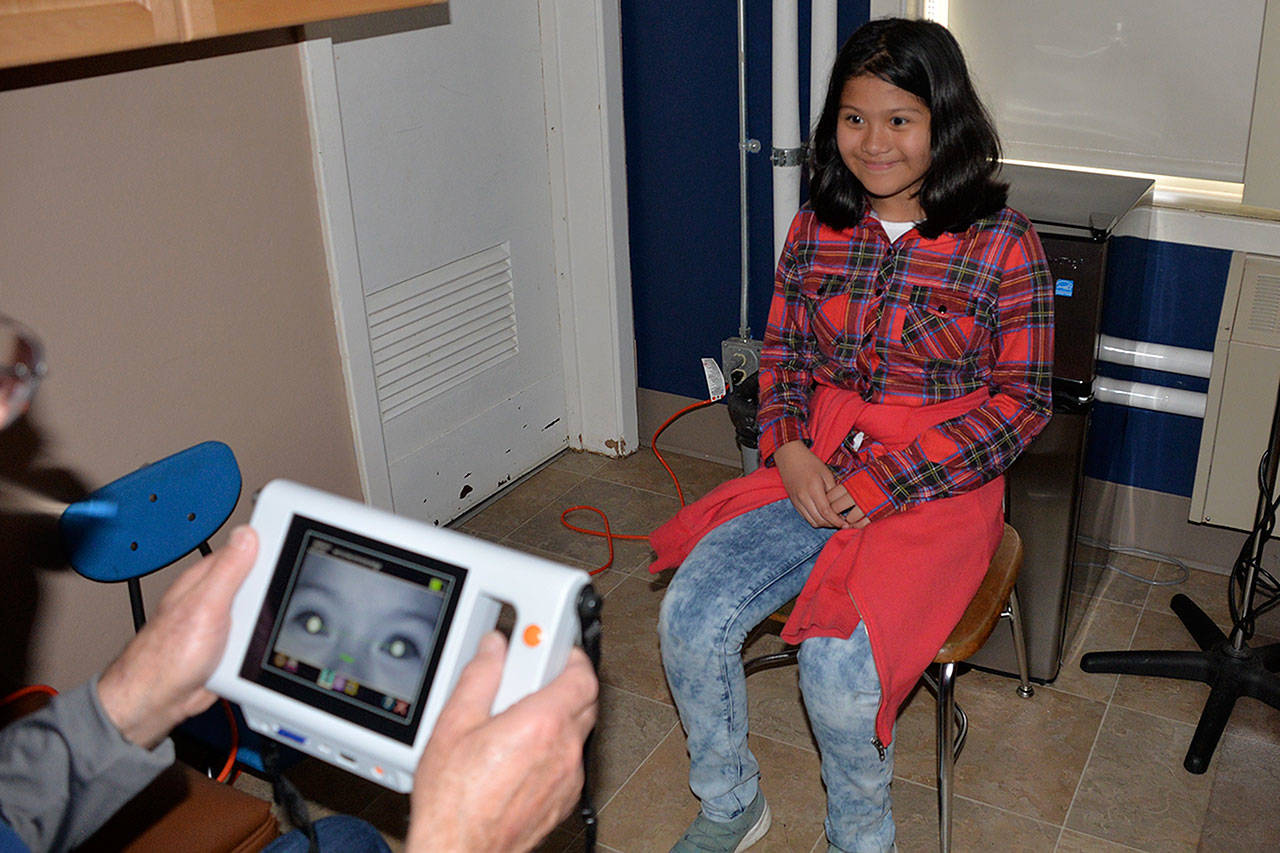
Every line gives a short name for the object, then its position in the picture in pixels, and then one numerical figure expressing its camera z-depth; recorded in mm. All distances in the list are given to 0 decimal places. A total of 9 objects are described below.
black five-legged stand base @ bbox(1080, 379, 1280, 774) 2164
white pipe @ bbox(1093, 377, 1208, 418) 2506
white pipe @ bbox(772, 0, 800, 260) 2596
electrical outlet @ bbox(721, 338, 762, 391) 2889
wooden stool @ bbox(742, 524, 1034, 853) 1788
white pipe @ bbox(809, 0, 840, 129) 2533
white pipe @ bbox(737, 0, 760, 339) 2793
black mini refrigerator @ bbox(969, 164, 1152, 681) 2020
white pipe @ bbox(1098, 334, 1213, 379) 2453
